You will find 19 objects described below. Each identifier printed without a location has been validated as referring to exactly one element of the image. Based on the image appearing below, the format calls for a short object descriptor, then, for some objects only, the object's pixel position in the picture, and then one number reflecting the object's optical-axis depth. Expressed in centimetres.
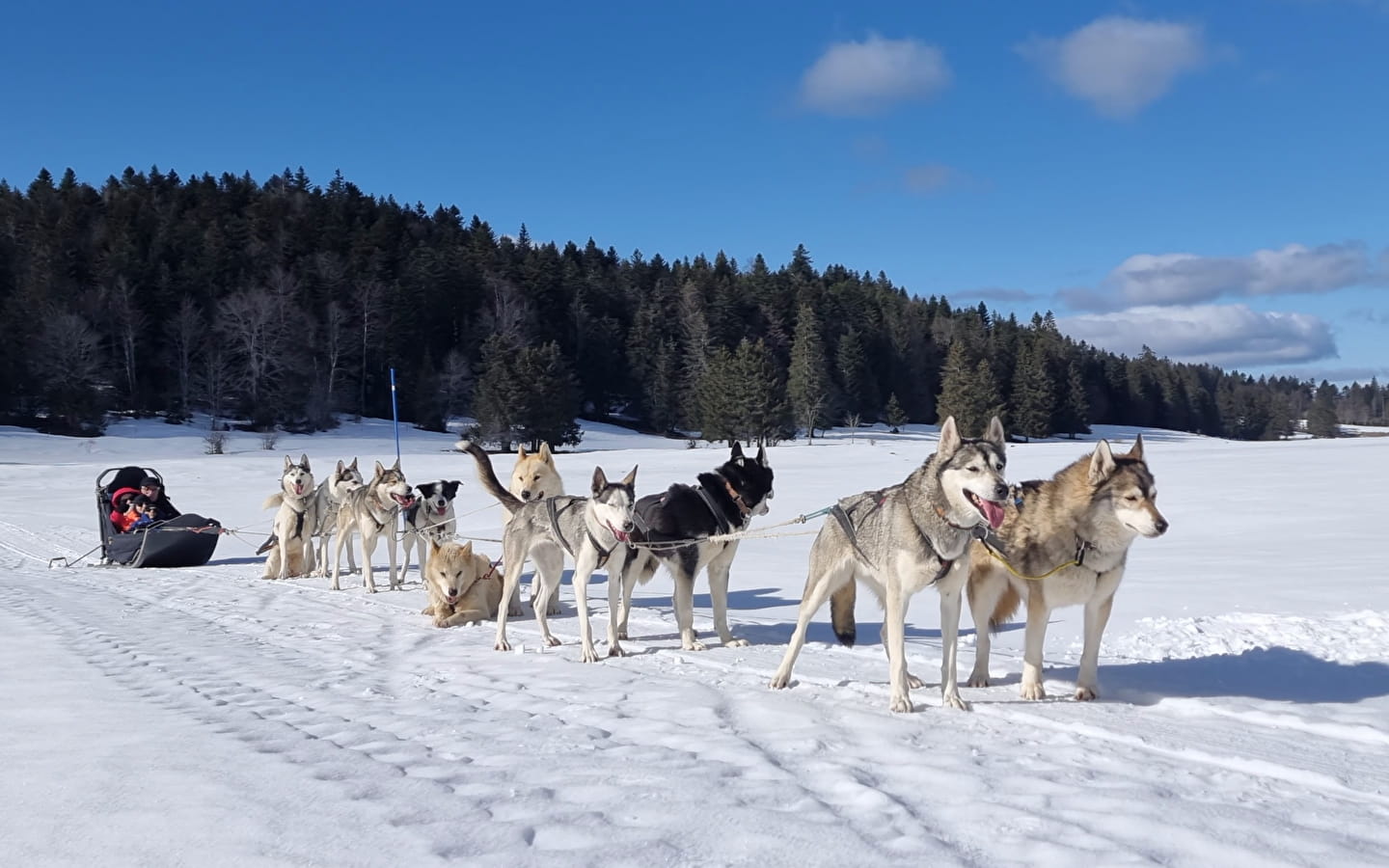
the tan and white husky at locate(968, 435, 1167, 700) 493
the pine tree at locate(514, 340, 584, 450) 4769
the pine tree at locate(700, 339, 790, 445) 5247
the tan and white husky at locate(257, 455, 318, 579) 1152
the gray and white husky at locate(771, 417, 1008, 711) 471
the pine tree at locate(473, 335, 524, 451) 4756
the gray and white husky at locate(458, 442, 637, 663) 636
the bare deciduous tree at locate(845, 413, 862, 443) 6173
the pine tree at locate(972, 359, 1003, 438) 6328
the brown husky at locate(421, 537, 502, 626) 788
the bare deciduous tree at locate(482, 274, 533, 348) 6631
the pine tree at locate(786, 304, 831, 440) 6284
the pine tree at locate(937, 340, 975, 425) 6528
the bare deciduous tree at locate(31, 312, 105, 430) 4425
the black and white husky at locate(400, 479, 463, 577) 1034
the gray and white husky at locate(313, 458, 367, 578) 1177
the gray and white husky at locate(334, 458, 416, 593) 1036
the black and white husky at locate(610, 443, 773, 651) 685
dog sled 1270
